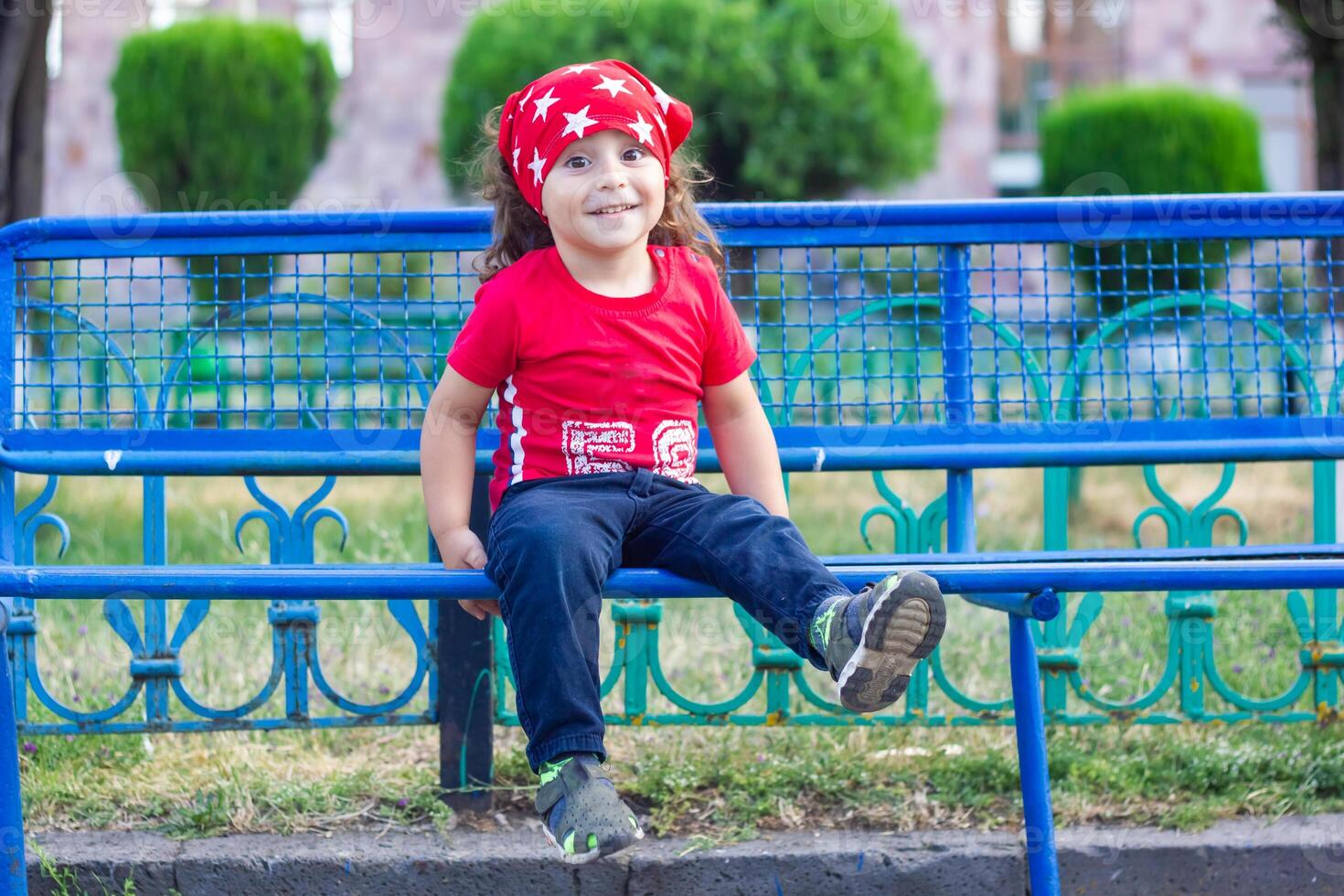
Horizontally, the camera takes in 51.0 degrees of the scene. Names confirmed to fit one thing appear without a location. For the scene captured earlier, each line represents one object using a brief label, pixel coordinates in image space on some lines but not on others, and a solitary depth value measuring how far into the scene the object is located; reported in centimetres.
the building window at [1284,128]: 1961
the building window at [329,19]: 1823
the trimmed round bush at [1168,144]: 1473
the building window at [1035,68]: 2036
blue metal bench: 260
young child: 205
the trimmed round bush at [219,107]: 1445
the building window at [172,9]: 1662
